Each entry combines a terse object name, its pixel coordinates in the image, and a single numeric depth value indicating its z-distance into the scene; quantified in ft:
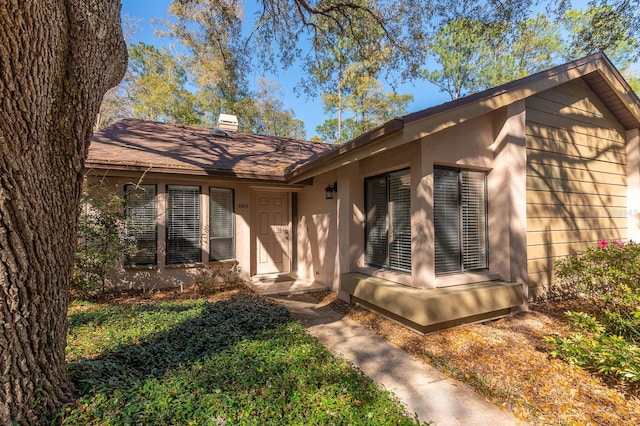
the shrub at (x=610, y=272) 11.85
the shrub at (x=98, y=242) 16.38
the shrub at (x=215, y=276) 19.92
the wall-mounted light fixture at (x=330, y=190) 20.25
